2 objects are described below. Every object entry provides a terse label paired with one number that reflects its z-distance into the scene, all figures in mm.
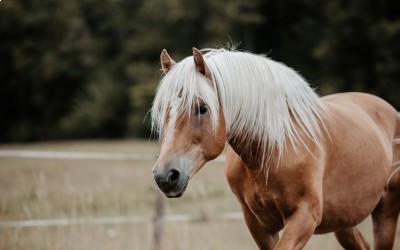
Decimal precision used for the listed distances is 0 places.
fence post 12969
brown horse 6187
